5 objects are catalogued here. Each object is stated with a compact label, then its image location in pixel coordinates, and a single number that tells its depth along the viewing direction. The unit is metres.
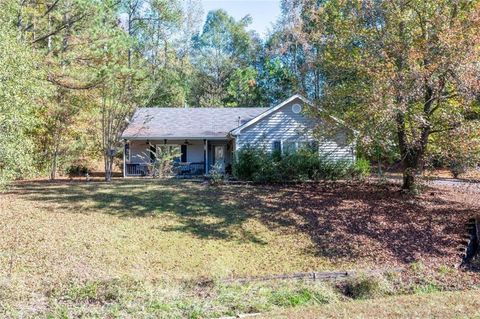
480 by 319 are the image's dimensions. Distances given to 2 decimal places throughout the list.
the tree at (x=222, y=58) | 39.88
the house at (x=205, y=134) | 21.05
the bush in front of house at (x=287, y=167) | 16.08
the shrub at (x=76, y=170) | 24.25
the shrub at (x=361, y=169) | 17.34
